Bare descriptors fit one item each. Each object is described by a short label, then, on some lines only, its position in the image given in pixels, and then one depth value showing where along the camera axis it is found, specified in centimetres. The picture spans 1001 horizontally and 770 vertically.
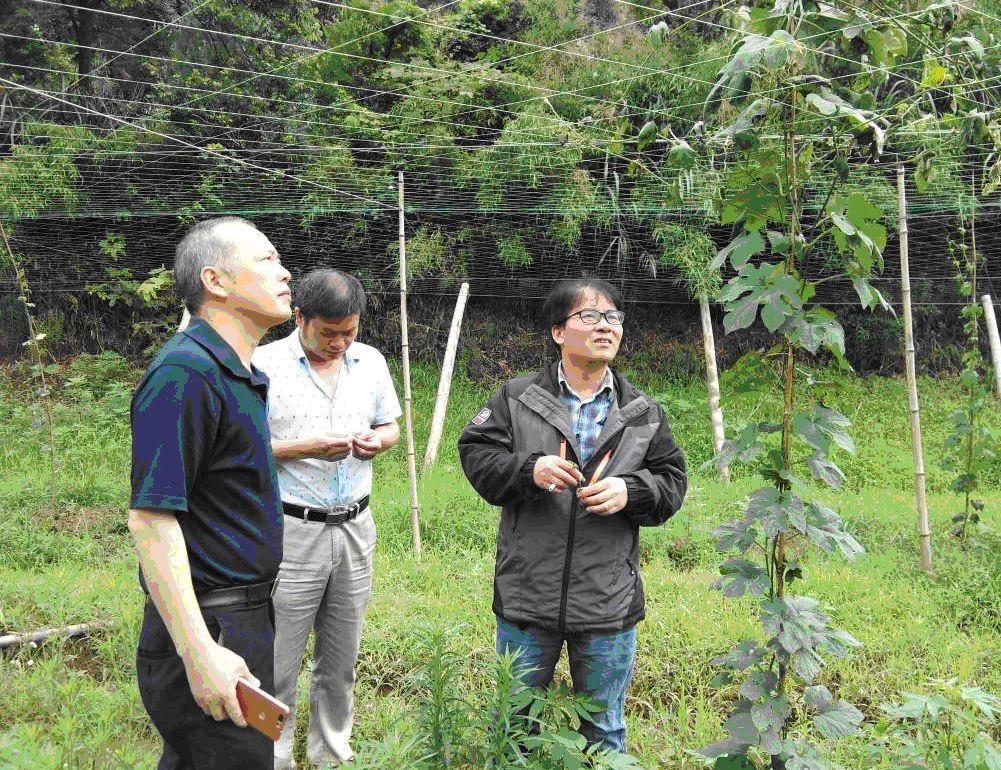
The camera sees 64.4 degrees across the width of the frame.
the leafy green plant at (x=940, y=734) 184
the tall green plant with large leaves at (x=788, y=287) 169
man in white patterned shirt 259
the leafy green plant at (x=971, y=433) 473
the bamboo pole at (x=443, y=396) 665
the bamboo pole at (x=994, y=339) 591
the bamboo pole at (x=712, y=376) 633
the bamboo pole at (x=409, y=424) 509
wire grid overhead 905
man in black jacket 230
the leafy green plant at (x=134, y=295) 948
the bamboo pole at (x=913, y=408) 457
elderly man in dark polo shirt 152
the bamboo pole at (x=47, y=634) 360
